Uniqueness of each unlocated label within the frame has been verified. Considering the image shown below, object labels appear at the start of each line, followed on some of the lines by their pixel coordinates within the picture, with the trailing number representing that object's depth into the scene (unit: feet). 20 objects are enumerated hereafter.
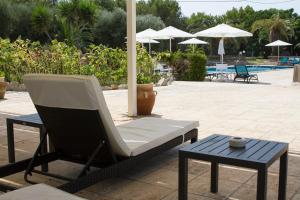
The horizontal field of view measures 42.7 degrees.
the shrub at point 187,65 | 47.67
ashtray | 9.64
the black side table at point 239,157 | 8.38
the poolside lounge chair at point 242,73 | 48.37
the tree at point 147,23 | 93.12
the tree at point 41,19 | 73.10
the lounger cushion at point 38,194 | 6.49
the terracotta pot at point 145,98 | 22.62
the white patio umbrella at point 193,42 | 71.72
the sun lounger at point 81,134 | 9.62
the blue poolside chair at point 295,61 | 93.30
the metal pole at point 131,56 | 20.76
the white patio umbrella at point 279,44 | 94.52
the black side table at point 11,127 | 13.16
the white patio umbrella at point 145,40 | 61.43
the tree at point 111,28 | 90.68
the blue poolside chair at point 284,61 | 94.35
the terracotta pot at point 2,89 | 30.40
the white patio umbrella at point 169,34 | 56.03
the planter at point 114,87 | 38.03
